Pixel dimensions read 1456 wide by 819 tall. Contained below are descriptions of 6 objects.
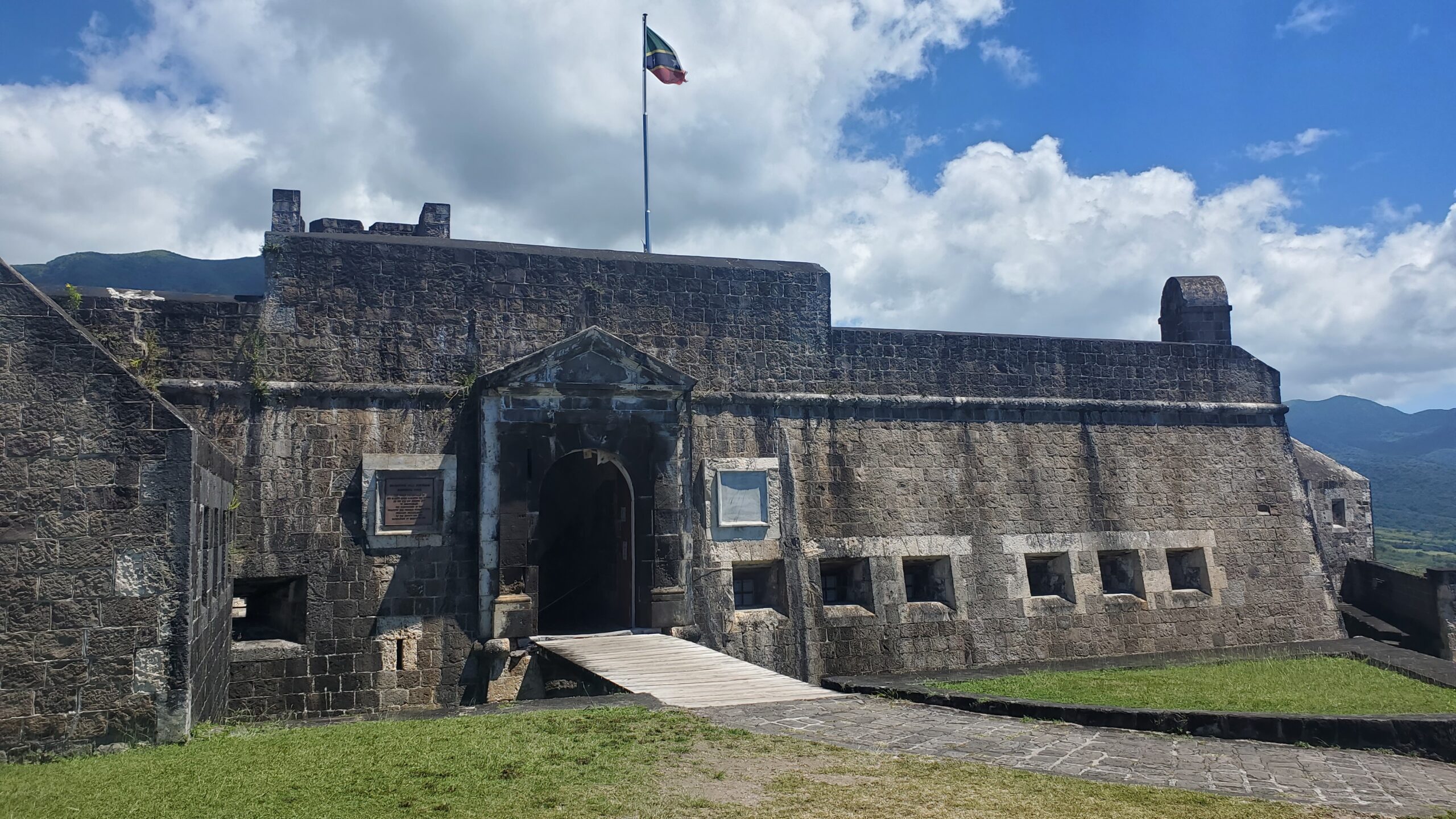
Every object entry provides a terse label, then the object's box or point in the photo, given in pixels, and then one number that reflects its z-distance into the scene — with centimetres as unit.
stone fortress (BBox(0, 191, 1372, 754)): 864
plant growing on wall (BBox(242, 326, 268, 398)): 1287
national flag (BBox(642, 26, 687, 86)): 1877
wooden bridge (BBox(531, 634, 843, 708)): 980
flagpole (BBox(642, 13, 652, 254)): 1897
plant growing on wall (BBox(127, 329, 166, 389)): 1253
